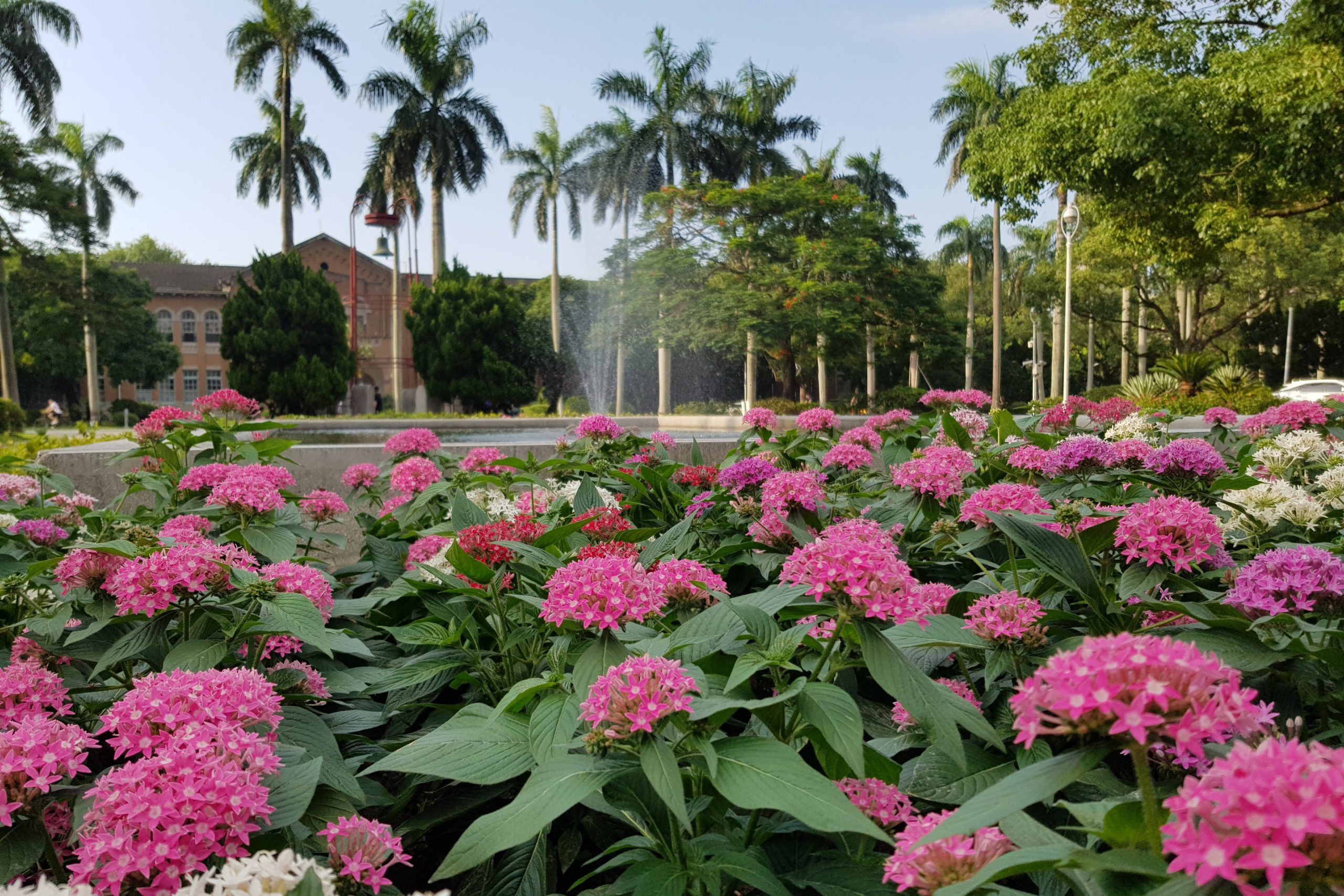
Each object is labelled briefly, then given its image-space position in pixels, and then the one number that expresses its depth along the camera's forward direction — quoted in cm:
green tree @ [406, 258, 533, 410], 2977
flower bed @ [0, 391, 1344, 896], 87
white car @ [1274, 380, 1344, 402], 2828
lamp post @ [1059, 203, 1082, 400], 1688
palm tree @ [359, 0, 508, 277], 3122
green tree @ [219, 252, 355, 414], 2528
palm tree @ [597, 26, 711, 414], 3036
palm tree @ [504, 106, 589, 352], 3438
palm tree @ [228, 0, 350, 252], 2958
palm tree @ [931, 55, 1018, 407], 3089
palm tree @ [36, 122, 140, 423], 3669
